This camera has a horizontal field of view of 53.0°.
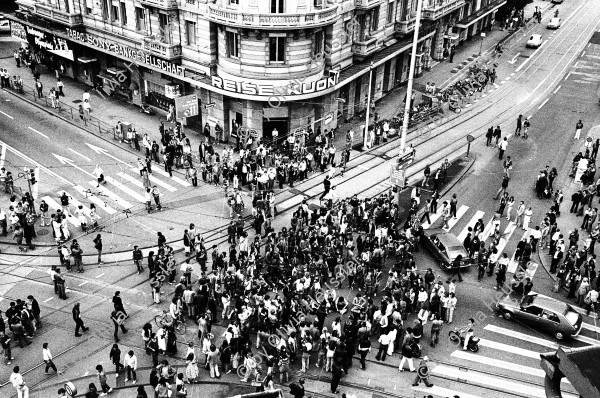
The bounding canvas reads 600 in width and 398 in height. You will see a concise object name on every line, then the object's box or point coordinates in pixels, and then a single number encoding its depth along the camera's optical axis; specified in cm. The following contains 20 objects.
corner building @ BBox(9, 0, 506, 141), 4441
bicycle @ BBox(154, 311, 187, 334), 2850
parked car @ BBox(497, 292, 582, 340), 2883
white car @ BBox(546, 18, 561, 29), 8462
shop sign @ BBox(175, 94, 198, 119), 4725
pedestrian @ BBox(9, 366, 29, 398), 2398
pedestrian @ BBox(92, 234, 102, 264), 3293
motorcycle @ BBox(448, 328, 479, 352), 2819
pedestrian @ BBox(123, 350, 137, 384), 2514
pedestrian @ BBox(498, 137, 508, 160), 4704
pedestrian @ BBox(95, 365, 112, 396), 2447
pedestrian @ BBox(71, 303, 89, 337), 2772
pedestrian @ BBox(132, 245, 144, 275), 3244
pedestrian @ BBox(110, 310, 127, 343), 2809
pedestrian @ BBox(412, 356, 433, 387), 2589
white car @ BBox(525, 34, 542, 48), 7600
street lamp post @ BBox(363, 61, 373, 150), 4734
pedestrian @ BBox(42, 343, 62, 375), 2554
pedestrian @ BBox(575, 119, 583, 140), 5121
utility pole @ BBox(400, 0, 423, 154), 3551
